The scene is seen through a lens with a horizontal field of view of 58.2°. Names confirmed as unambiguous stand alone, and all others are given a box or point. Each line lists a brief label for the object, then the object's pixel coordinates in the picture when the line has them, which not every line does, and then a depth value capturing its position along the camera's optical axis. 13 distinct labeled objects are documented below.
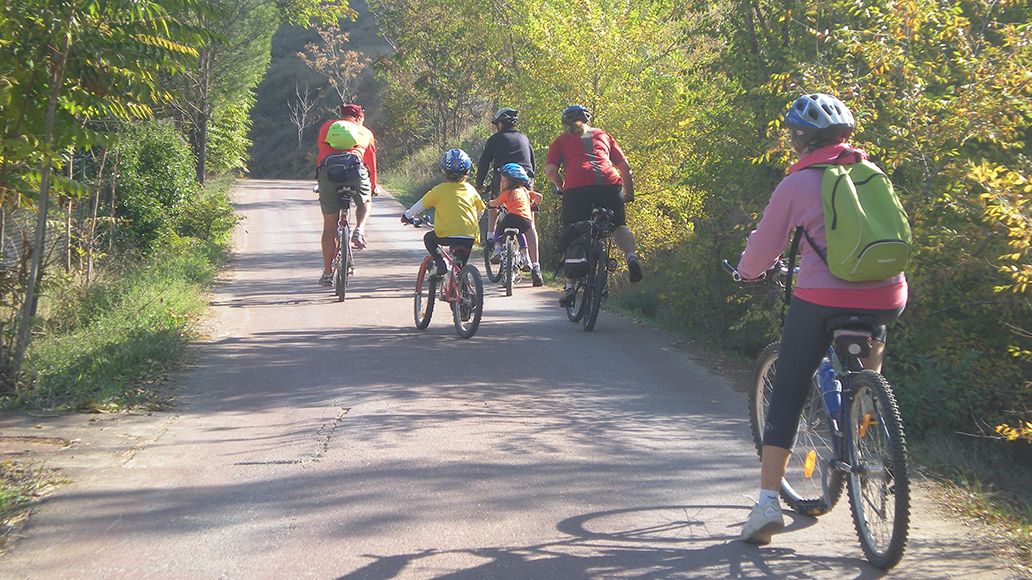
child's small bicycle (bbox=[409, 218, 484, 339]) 8.66
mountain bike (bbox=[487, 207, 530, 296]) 11.44
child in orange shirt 11.05
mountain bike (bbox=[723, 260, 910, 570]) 3.68
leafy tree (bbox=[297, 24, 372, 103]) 48.46
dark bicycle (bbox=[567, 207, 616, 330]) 8.84
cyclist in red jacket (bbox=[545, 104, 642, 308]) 8.99
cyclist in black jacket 11.78
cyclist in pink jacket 3.86
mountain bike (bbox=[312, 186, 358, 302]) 10.84
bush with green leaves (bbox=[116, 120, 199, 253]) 14.30
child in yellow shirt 8.89
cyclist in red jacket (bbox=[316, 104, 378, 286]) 10.90
